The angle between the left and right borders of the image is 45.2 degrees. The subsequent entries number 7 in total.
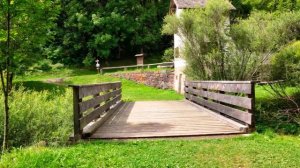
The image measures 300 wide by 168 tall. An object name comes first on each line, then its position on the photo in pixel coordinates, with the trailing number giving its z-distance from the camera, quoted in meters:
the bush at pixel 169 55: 29.79
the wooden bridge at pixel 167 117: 6.28
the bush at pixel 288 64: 11.50
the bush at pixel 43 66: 23.75
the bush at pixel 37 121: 7.25
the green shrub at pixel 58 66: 35.78
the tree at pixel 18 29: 6.50
